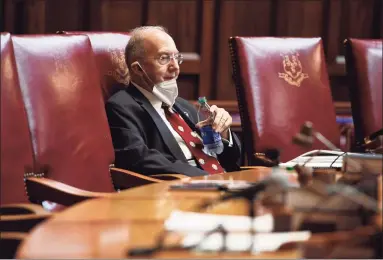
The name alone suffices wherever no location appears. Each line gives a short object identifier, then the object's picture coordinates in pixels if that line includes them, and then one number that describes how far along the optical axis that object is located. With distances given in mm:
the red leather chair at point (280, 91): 6516
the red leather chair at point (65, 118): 4917
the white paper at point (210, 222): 2927
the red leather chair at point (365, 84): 7124
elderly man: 5838
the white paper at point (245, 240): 2605
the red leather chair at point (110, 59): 6095
